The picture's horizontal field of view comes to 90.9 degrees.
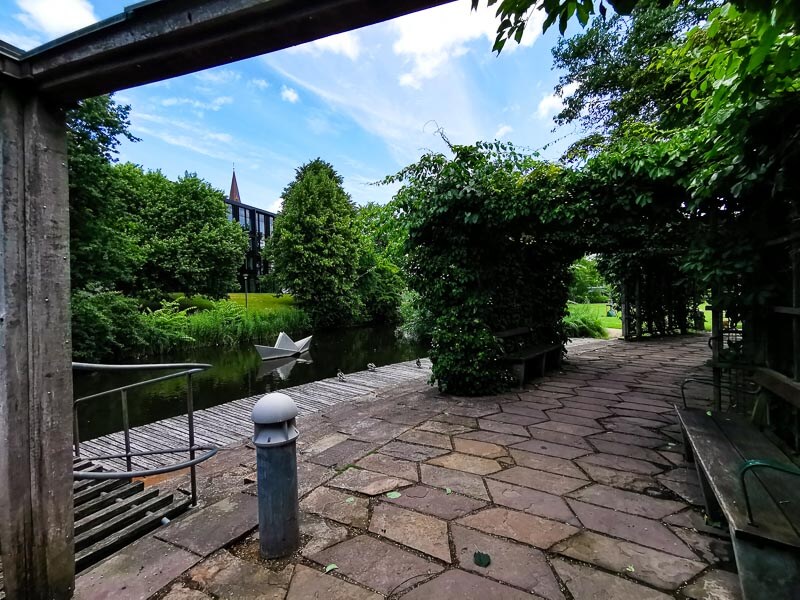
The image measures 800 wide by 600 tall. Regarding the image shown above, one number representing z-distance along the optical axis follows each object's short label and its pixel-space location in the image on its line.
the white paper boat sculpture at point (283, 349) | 11.83
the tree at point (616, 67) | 8.70
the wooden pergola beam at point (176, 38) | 1.13
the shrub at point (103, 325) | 9.88
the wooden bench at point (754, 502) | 1.41
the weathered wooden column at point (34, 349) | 1.45
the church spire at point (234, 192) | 51.78
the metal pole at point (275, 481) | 1.92
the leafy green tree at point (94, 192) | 8.95
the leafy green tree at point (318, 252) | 19.78
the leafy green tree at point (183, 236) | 19.27
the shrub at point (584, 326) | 12.01
